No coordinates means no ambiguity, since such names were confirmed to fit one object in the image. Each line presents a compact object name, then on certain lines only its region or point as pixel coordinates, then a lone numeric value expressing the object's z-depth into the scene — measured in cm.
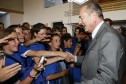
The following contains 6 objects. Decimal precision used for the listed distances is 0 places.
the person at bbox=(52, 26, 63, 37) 217
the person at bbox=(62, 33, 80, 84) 176
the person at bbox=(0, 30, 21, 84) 81
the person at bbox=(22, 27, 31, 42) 199
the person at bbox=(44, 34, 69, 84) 136
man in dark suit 80
